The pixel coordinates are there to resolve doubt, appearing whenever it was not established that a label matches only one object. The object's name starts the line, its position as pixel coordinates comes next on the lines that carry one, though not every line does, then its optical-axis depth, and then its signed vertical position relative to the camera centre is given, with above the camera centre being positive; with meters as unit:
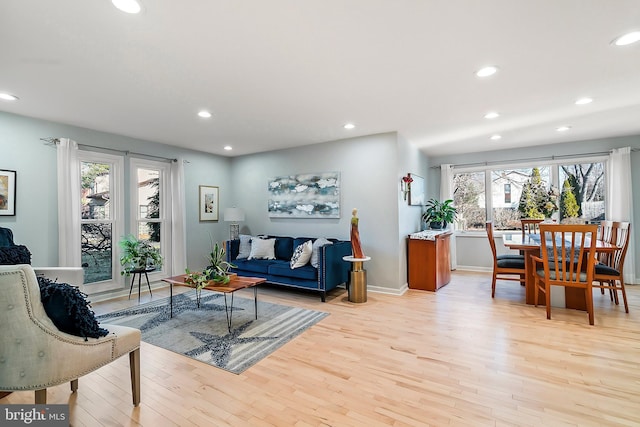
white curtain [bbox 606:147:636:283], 4.61 +0.24
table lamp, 5.33 +0.01
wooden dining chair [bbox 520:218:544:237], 4.74 -0.21
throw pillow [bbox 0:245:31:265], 2.57 -0.34
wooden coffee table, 3.02 -0.76
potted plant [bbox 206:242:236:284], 3.17 -0.62
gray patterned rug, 2.53 -1.20
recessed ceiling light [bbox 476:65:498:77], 2.43 +1.21
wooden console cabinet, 4.38 -0.80
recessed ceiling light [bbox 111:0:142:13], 1.61 +1.21
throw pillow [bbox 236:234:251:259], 4.98 -0.56
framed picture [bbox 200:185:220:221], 5.53 +0.25
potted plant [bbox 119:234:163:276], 4.17 -0.58
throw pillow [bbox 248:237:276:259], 4.80 -0.57
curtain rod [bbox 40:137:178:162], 3.68 +1.01
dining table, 3.42 -0.90
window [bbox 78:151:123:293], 4.11 +0.01
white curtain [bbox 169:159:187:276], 4.98 -0.10
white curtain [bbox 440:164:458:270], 5.93 +0.56
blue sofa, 3.96 -0.79
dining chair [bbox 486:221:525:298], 3.98 -0.76
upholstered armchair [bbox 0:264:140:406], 1.42 -0.65
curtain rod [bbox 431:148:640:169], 4.84 +0.95
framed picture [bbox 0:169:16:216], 3.31 +0.32
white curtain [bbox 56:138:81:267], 3.71 +0.19
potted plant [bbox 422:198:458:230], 5.12 -0.06
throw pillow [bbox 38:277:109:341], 1.52 -0.49
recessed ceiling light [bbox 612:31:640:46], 1.96 +1.19
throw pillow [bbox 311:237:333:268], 4.12 -0.49
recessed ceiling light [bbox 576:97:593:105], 3.14 +1.21
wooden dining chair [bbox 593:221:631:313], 3.24 -0.67
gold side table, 3.92 -0.95
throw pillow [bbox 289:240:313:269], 4.18 -0.60
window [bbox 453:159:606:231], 5.01 +0.36
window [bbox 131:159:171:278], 4.64 +0.24
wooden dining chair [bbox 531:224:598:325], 2.97 -0.61
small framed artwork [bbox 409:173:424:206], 4.86 +0.38
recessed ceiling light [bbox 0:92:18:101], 2.86 +1.25
